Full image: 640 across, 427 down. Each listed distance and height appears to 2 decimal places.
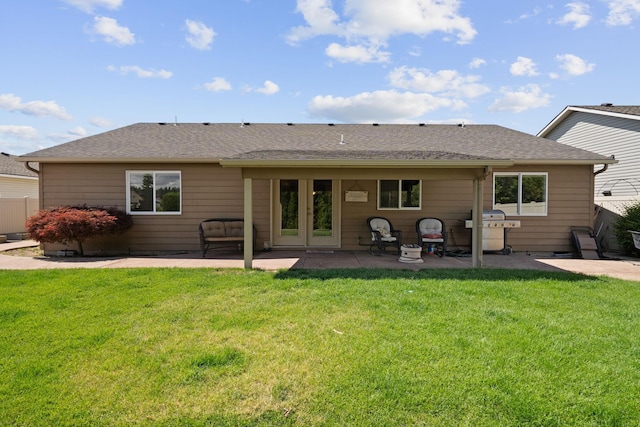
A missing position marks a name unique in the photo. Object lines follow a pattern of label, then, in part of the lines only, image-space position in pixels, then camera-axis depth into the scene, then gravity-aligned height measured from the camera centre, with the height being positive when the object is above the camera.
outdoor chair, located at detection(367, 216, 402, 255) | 7.85 -0.69
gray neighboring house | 9.05 +2.05
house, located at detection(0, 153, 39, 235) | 11.51 +0.47
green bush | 8.08 -0.51
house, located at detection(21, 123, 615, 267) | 8.23 +0.26
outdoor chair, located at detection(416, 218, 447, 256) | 7.81 -0.67
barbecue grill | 8.05 -0.55
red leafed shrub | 7.17 -0.44
